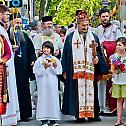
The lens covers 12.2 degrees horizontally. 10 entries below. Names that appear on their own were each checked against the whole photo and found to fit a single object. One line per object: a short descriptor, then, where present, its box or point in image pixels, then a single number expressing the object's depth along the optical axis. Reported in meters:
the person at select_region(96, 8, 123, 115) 11.63
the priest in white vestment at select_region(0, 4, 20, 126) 10.08
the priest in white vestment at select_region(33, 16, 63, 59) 11.53
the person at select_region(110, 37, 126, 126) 10.29
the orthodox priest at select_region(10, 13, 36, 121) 10.78
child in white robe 10.44
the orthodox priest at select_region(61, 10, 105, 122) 10.77
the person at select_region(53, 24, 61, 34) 15.66
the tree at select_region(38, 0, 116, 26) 50.27
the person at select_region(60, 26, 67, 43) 16.20
